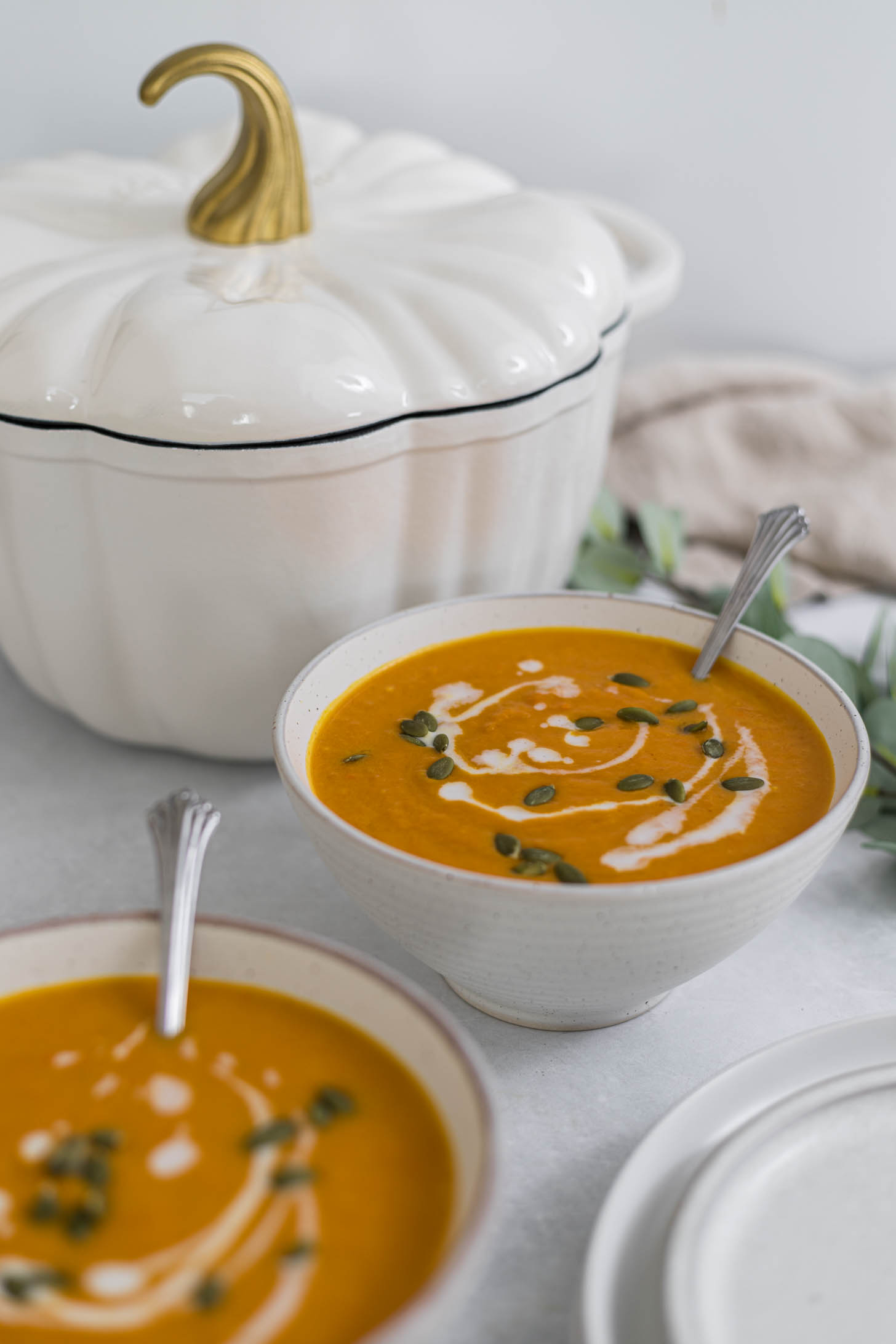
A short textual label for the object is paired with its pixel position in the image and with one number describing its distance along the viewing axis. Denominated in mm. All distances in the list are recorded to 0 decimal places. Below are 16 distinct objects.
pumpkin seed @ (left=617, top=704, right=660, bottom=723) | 879
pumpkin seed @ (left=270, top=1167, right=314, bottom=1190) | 570
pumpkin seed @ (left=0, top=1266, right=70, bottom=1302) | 528
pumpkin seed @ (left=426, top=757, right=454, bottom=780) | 814
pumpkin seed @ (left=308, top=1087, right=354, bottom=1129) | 600
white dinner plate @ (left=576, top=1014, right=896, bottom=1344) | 602
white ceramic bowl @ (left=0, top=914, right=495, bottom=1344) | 548
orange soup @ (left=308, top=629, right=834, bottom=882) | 753
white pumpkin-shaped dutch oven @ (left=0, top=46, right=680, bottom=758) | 894
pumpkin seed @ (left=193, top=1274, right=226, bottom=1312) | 526
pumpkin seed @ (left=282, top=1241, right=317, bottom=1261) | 542
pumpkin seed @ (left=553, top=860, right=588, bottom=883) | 714
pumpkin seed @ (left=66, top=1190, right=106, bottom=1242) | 552
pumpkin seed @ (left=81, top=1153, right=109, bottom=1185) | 571
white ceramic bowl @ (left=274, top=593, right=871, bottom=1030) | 677
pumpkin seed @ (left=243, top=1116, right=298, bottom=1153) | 589
